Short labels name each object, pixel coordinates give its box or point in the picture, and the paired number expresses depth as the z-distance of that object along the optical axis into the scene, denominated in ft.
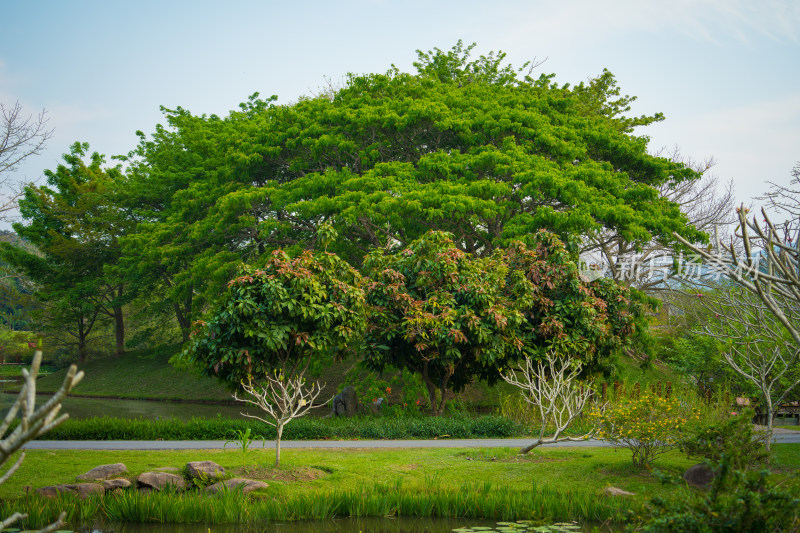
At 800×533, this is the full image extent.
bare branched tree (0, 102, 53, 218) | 56.03
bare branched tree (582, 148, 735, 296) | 83.05
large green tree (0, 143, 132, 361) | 118.73
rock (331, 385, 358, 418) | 60.90
